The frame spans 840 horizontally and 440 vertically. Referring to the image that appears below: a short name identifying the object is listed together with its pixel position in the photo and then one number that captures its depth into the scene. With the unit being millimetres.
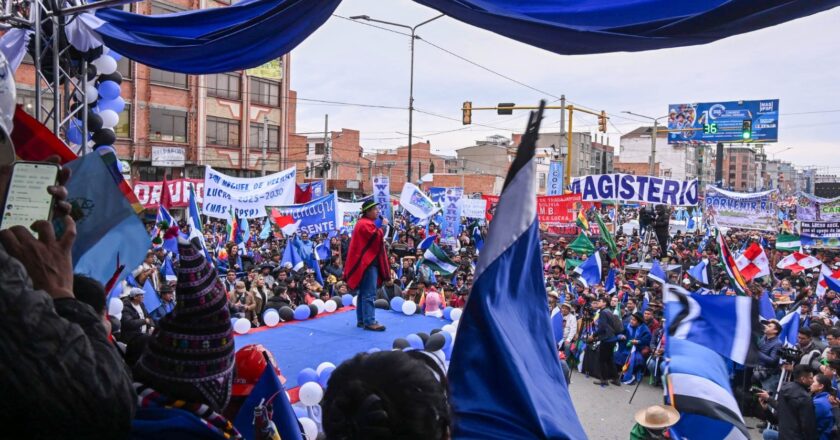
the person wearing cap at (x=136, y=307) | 7412
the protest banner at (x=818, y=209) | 18266
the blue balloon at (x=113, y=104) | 6875
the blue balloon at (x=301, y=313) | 9070
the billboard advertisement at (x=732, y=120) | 44406
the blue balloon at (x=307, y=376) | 5918
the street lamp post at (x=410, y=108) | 24133
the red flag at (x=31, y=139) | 3631
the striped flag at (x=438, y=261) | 13570
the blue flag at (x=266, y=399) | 2805
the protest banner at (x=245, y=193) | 12116
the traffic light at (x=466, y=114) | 22047
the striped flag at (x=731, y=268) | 10703
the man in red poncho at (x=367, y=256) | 7648
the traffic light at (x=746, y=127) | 34188
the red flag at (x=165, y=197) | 11426
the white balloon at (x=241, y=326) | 7773
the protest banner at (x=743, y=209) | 19125
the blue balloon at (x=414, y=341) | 6981
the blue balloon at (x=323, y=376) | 5884
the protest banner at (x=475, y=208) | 21422
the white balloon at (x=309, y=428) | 5262
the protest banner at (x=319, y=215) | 13625
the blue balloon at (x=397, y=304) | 10039
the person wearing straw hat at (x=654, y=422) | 4684
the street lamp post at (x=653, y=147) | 30111
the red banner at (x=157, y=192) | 14578
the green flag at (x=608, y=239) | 16297
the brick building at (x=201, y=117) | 31188
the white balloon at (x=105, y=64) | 6516
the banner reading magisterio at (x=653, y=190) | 17719
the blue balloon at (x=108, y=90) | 6887
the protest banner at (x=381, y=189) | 17734
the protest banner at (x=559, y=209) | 17516
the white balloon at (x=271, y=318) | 8562
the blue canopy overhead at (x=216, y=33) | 4262
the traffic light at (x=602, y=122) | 22719
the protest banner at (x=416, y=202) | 18516
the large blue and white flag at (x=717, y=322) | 3791
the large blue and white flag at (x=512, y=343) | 1743
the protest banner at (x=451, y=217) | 18375
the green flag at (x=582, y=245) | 16214
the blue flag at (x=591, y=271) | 13750
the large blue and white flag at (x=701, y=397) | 3230
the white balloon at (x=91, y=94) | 6537
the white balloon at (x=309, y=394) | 5520
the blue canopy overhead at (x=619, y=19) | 2832
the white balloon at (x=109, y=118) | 6840
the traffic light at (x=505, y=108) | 20109
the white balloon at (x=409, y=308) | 9766
